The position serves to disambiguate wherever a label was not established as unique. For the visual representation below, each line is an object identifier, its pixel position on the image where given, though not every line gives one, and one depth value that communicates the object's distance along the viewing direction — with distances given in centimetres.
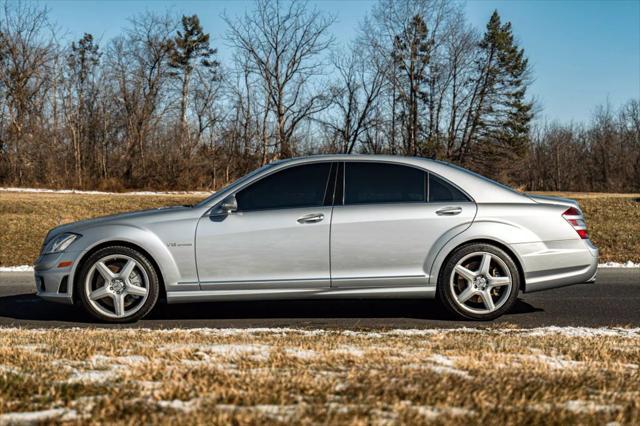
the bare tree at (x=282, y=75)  3338
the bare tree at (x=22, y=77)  3609
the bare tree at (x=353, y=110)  3338
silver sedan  645
